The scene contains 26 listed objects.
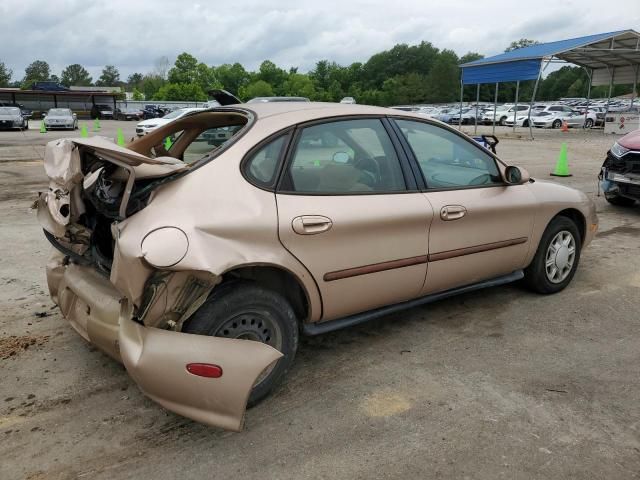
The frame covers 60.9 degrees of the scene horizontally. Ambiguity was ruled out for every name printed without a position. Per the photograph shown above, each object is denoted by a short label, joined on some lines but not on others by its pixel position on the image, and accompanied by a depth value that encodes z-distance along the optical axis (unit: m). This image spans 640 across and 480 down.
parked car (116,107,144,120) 49.06
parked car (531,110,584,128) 33.81
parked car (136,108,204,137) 24.06
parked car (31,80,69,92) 55.51
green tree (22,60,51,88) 120.53
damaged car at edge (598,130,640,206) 7.37
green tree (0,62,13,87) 91.78
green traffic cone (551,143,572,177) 11.90
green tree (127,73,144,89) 141.20
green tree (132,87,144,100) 83.79
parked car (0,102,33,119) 48.62
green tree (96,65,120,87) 141.02
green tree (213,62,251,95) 102.17
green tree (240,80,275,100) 80.81
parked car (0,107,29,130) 27.88
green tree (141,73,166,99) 99.56
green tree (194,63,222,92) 94.01
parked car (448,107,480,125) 39.78
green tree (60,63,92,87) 133.12
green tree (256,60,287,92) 99.19
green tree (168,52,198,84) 94.14
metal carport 23.52
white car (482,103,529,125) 39.94
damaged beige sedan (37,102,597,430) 2.57
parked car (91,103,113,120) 50.48
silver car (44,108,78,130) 29.87
